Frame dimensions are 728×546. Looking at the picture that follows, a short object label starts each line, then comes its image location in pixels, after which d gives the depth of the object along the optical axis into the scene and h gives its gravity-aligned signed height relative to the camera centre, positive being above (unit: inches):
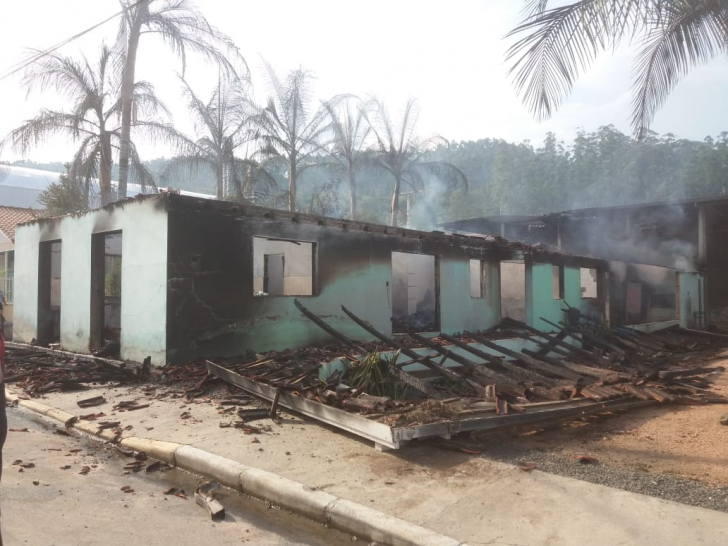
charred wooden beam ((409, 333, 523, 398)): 306.9 -61.5
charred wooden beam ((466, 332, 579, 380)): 423.8 -67.8
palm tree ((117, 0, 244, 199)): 620.4 +300.8
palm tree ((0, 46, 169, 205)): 660.7 +213.2
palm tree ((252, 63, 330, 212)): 881.5 +277.0
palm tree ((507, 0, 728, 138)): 254.1 +131.1
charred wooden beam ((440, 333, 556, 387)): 394.3 -64.8
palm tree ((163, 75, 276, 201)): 839.1 +227.2
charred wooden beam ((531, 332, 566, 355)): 569.0 -67.4
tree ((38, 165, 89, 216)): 789.6 +134.6
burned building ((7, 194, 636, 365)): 376.8 +9.1
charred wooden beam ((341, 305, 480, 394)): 358.0 -56.5
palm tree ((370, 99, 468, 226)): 985.5 +241.4
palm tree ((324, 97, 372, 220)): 965.8 +263.6
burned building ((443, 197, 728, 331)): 886.4 +61.4
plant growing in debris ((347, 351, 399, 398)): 304.8 -53.3
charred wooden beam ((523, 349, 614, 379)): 411.5 -68.6
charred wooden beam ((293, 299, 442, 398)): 295.9 -48.5
